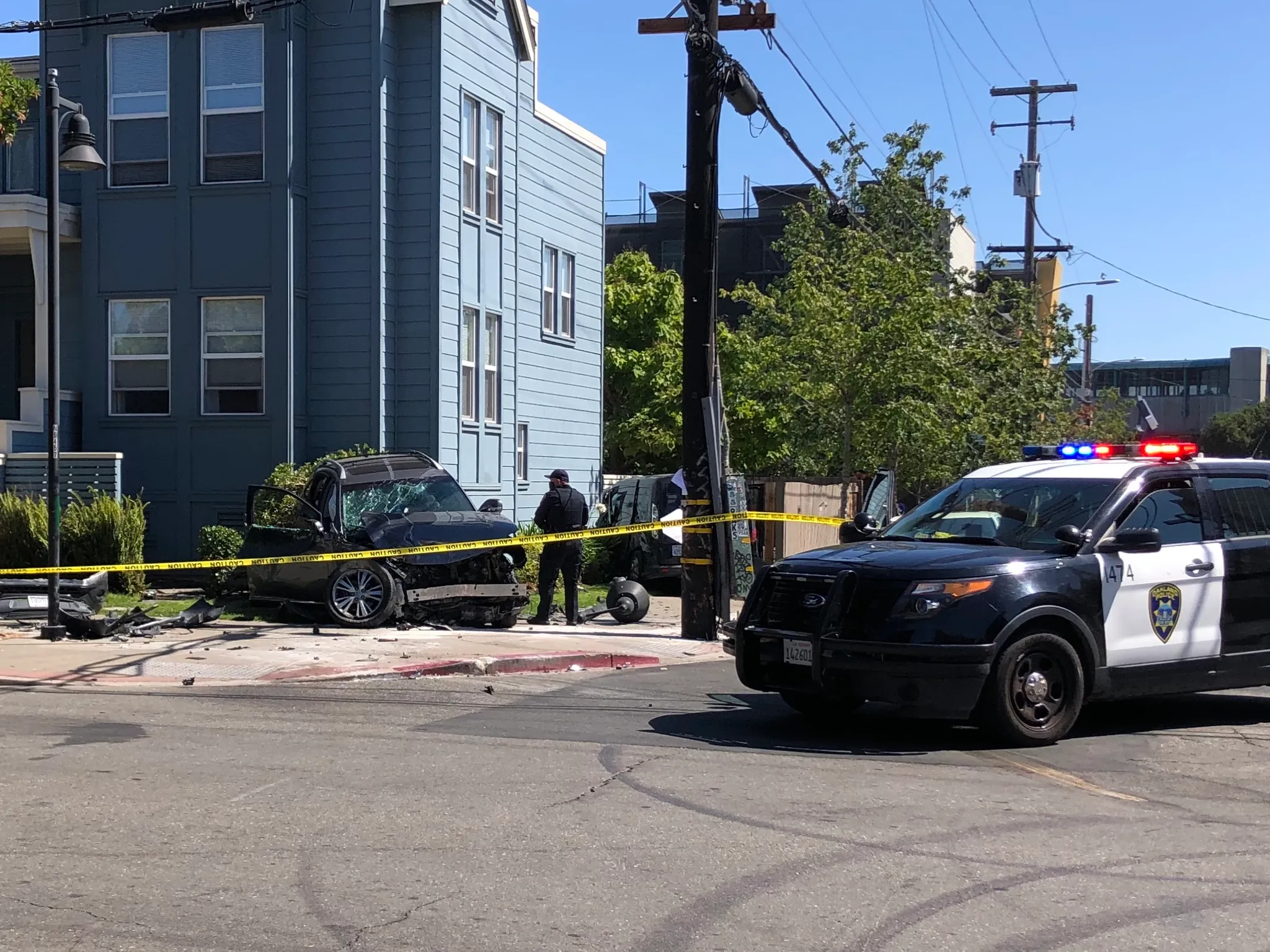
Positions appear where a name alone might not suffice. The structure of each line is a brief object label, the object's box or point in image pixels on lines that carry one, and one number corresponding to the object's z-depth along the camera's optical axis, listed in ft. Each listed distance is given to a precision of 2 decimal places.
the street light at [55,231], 42.37
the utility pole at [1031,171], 133.69
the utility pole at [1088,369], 167.43
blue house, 63.31
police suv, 26.55
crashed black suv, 46.39
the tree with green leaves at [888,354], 78.33
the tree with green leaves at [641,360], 114.42
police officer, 49.37
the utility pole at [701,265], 45.73
